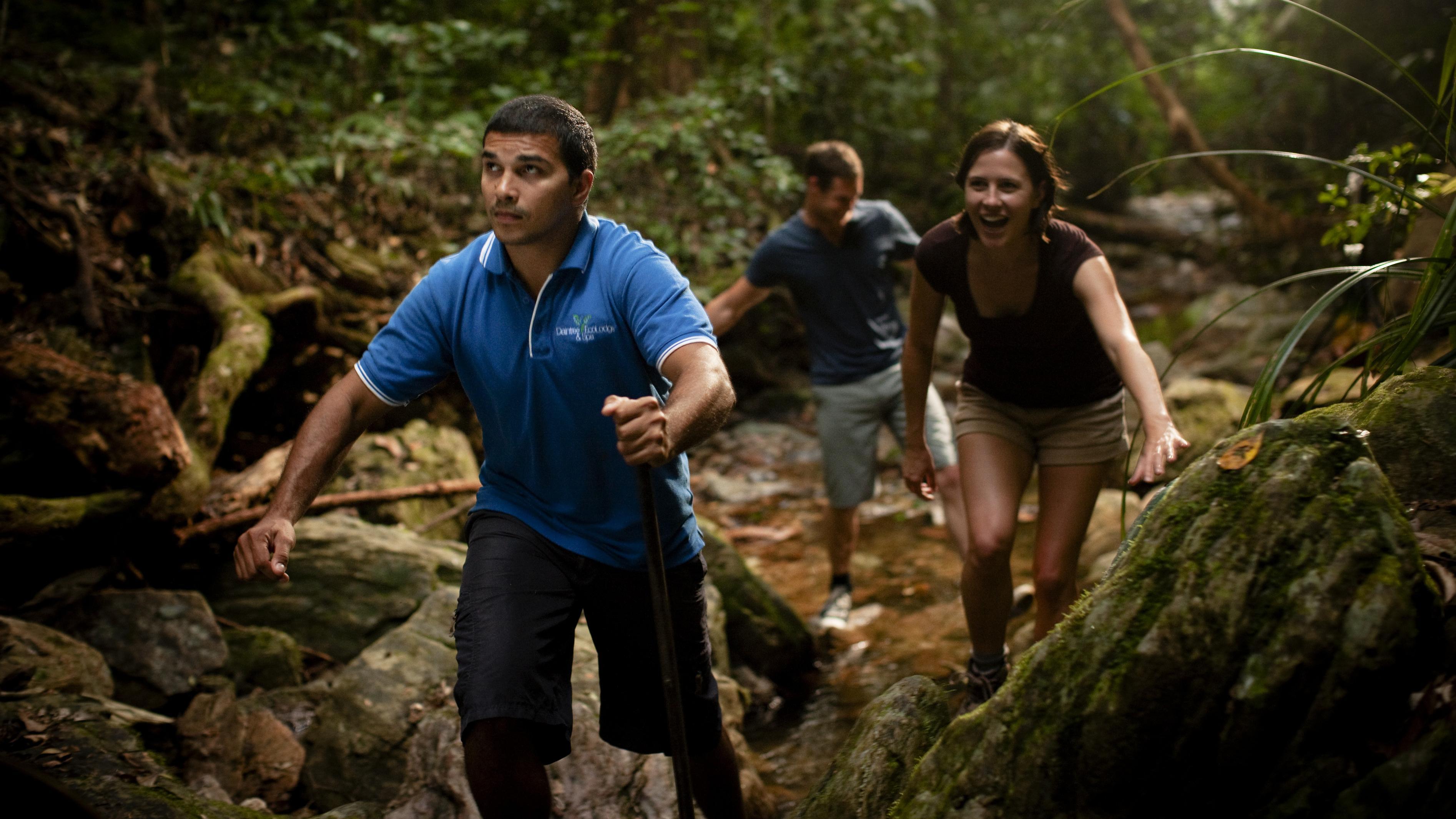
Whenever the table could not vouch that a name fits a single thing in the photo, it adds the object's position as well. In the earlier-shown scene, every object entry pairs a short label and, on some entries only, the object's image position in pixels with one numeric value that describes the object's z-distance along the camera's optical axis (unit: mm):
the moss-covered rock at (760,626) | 4820
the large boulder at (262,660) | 4254
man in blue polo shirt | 2447
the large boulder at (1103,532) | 5668
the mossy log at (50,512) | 4195
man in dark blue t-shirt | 5375
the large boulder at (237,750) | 3506
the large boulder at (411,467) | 5855
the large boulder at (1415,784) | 1527
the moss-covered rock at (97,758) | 2551
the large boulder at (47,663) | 3389
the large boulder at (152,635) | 3984
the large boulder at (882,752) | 2414
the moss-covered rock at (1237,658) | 1707
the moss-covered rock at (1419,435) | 2436
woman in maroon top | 3289
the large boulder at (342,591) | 4633
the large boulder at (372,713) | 3518
